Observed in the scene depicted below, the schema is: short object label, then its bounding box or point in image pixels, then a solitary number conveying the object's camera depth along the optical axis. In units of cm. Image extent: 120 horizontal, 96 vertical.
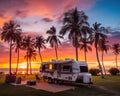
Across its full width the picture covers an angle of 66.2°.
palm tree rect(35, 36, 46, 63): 3159
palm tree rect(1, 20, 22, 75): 2681
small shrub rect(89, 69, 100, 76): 2597
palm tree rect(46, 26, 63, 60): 2720
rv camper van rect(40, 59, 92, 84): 1323
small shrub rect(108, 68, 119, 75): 2602
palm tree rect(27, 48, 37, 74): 3452
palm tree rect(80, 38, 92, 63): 3019
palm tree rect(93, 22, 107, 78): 2270
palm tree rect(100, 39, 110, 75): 2389
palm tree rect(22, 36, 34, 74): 3311
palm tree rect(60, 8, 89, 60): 1991
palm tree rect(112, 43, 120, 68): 3943
